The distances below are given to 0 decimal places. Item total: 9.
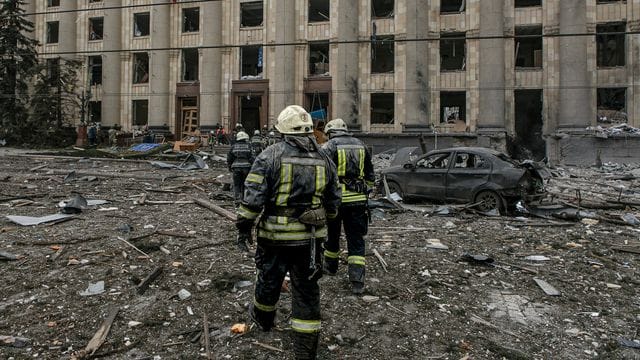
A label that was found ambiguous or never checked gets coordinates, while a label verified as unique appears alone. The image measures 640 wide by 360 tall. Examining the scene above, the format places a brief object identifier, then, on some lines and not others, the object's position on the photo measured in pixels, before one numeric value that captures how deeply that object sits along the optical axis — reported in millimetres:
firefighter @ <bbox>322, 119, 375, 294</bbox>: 4984
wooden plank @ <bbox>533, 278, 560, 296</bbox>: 5004
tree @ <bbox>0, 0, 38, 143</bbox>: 29578
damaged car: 9258
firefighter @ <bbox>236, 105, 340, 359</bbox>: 3410
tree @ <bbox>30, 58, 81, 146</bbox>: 29000
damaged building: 23516
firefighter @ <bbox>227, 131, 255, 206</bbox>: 9766
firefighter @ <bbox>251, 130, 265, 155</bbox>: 10639
